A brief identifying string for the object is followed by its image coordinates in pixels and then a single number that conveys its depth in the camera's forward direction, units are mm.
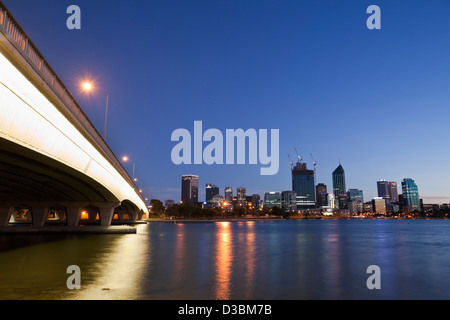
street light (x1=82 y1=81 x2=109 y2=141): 33312
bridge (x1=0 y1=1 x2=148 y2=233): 16312
